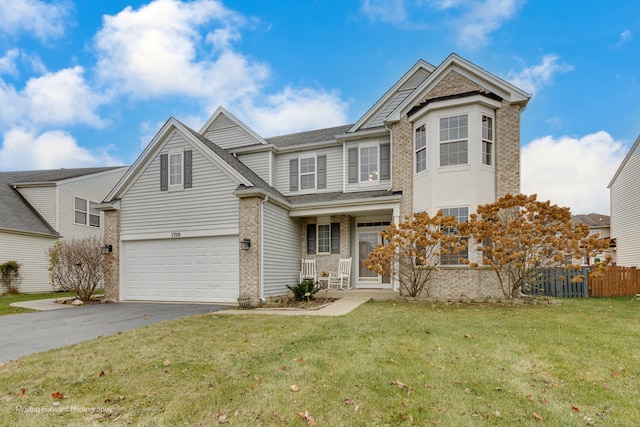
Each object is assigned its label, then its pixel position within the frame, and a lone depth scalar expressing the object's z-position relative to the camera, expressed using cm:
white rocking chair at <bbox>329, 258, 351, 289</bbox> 1343
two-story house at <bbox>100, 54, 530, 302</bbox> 1122
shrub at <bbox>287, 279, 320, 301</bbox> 1174
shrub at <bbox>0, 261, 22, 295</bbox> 1598
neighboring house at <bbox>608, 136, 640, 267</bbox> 1697
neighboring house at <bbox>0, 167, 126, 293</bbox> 1686
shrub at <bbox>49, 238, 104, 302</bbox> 1266
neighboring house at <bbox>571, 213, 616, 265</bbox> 3120
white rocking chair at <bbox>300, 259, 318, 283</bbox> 1381
